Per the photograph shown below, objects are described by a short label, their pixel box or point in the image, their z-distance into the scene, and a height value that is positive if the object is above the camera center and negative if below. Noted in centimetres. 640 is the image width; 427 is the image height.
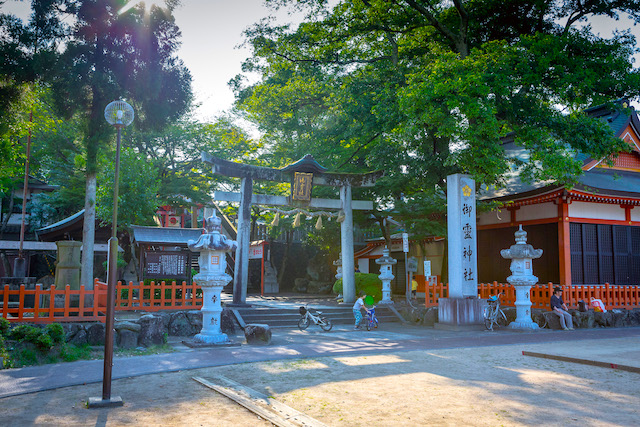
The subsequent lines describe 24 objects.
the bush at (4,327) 998 -131
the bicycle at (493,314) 1546 -151
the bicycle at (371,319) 1557 -169
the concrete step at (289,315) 1619 -174
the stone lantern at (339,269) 2520 -20
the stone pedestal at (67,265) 1517 -7
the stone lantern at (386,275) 2012 -36
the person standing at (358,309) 1556 -136
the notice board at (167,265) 1681 -3
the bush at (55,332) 997 -140
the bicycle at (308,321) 1522 -171
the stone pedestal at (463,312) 1552 -142
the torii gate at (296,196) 1747 +260
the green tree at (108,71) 1459 +597
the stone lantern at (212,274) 1224 -24
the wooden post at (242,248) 1730 +59
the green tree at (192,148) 3080 +759
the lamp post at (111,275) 630 -16
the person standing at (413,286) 2432 -96
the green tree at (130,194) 2289 +328
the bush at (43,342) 962 -156
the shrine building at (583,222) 1947 +194
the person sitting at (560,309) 1620 -137
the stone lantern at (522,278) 1606 -34
